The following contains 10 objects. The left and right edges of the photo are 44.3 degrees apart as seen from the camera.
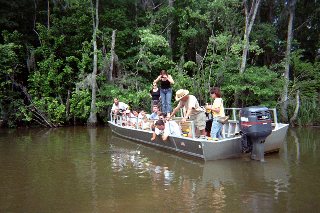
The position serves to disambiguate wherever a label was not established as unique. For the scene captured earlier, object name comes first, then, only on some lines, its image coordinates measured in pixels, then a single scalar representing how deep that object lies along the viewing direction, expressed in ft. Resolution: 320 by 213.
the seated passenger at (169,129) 39.01
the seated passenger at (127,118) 52.70
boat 33.83
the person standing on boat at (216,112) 34.73
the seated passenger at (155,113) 45.99
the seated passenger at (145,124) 46.75
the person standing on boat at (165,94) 45.01
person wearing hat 35.73
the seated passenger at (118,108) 56.65
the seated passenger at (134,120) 50.13
